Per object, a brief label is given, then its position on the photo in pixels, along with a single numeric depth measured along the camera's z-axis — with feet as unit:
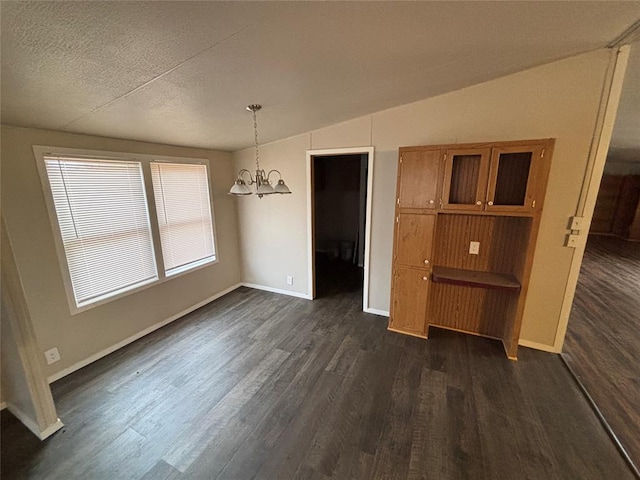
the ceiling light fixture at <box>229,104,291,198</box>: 7.63
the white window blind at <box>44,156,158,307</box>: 7.69
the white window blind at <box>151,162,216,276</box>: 10.55
